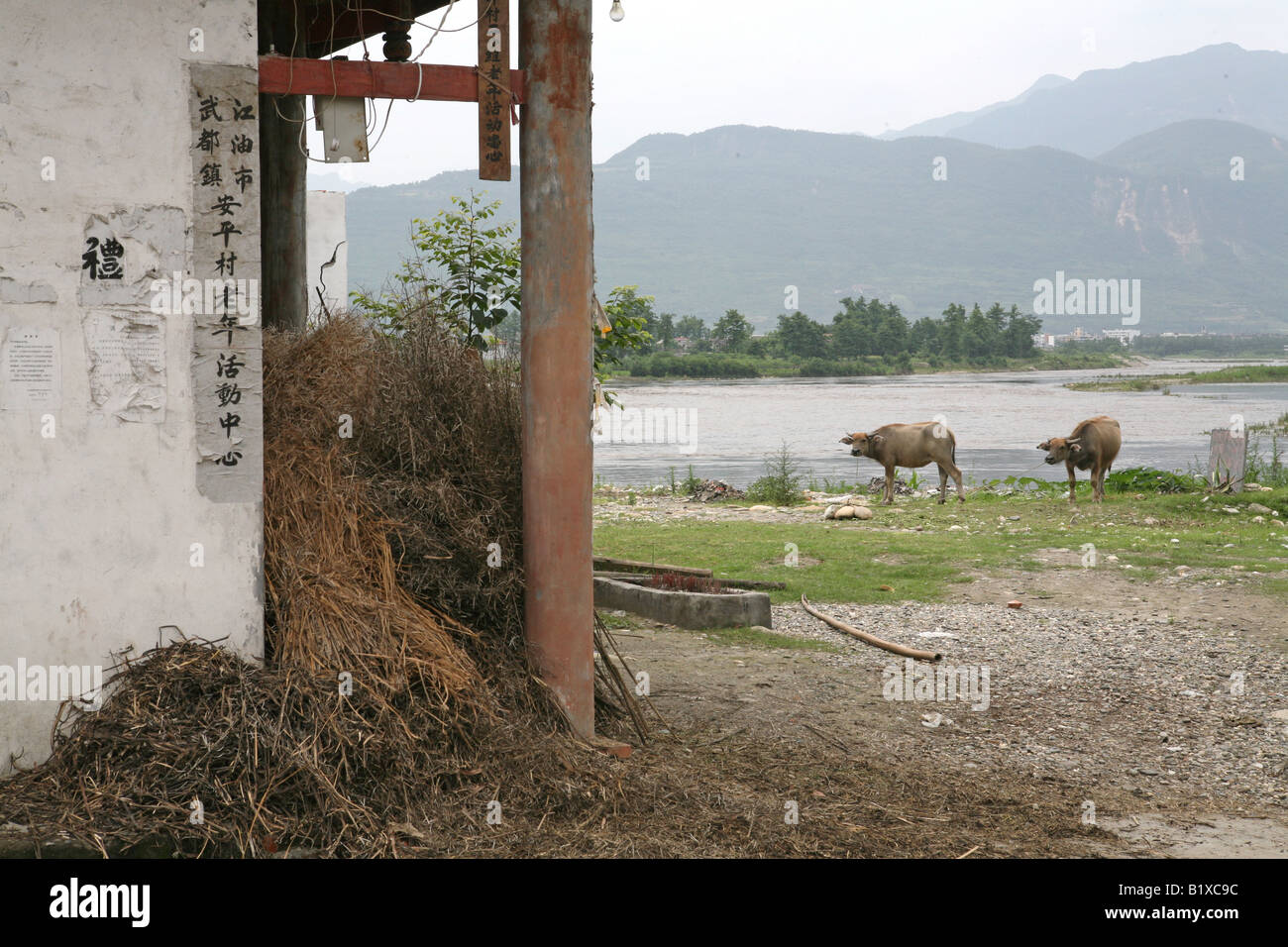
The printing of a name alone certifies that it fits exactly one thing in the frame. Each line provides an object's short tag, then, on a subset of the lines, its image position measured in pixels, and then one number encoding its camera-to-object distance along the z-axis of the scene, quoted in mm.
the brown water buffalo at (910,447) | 18750
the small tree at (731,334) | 72500
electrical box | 5758
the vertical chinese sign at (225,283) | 5348
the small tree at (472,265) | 9273
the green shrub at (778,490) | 19281
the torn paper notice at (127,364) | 5230
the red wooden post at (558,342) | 5918
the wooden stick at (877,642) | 8703
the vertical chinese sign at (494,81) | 5844
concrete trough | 9797
